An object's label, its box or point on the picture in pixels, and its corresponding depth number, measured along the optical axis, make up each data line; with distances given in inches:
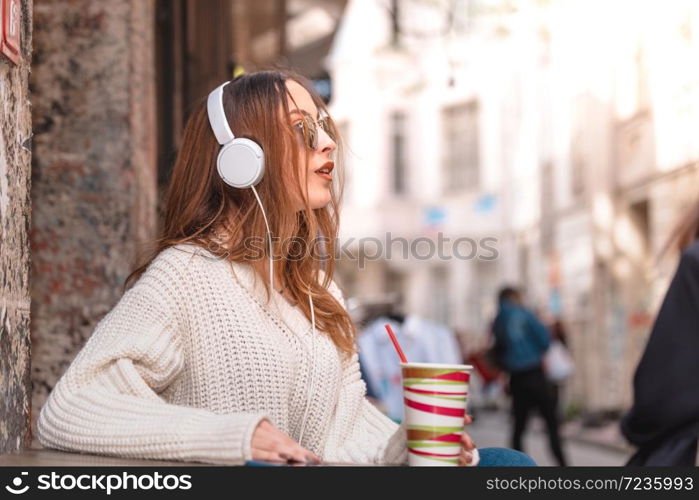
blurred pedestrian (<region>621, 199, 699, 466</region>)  116.6
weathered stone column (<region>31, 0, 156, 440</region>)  164.9
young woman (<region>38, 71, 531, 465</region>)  87.3
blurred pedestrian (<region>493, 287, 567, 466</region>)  432.5
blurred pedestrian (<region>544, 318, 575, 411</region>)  593.6
